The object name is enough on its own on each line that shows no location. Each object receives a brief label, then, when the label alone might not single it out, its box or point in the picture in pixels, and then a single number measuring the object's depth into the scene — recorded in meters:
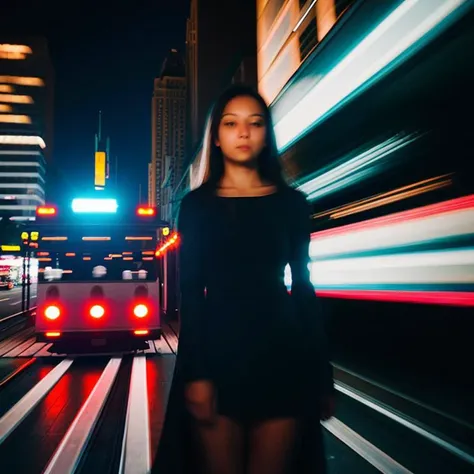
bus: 10.21
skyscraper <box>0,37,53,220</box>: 128.12
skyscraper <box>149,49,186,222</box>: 162.00
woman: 1.42
